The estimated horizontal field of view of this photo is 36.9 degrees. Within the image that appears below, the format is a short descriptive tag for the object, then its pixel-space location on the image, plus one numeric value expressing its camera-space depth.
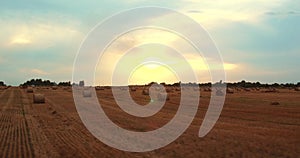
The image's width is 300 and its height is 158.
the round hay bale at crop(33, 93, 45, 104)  40.88
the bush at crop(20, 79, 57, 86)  187.25
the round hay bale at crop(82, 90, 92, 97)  52.23
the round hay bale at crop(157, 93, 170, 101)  43.94
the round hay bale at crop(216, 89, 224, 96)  56.78
